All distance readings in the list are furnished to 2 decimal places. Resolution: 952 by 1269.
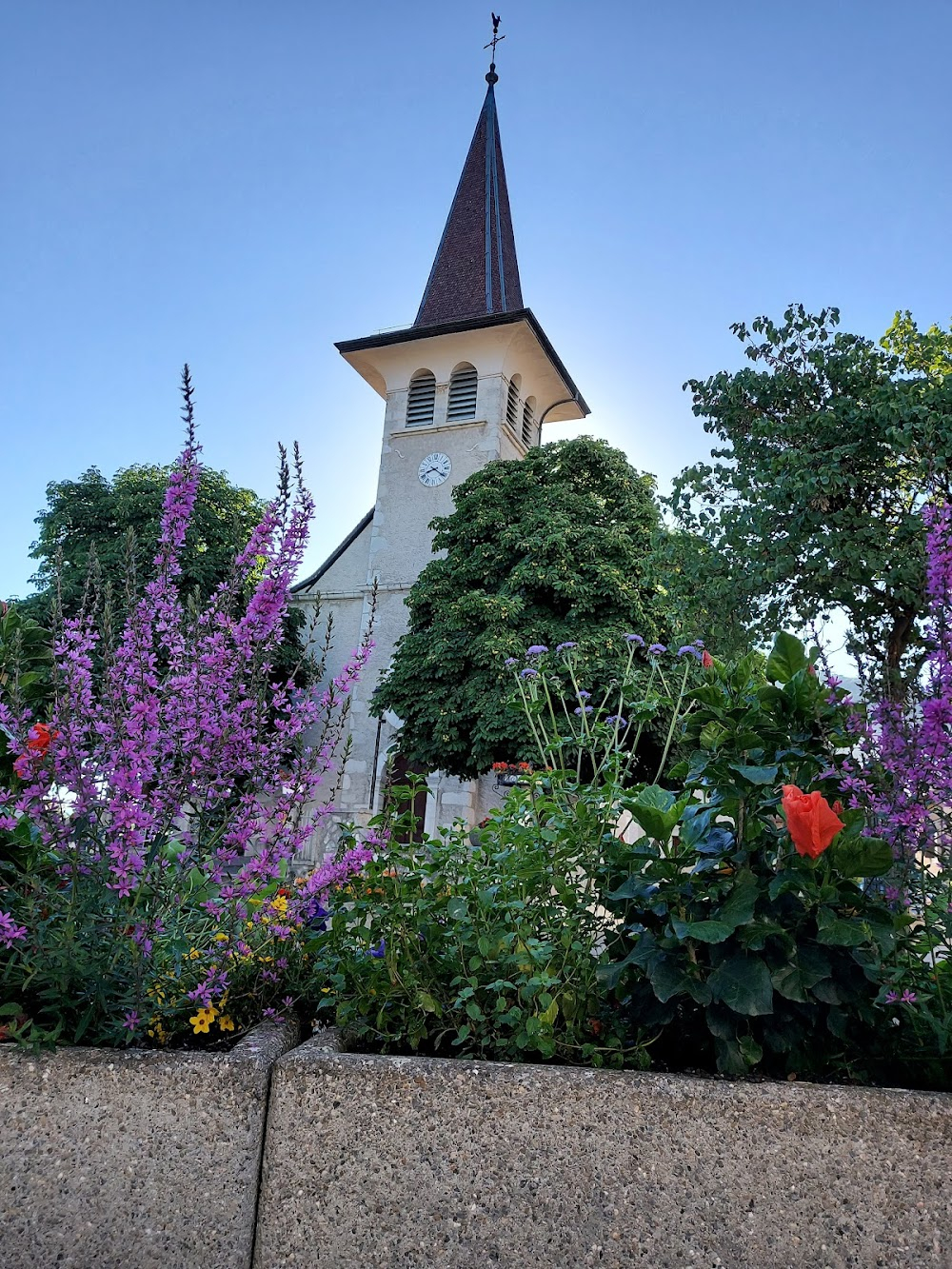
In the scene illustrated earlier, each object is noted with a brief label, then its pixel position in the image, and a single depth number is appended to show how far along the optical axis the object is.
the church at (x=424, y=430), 19.27
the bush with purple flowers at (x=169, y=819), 1.88
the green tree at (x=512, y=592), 14.73
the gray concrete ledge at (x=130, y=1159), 1.69
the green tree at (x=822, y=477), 9.98
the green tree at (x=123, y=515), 19.30
